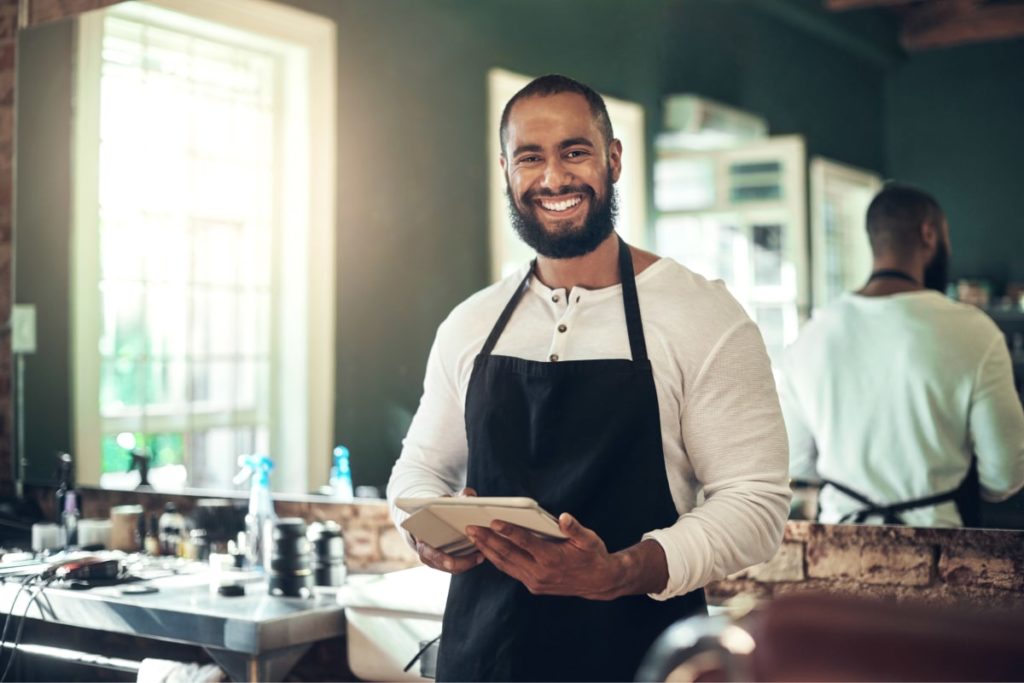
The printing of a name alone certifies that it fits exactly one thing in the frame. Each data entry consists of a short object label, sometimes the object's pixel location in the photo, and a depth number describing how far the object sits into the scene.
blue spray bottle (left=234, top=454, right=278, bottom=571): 3.03
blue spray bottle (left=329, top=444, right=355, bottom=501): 3.08
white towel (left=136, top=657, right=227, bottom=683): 2.59
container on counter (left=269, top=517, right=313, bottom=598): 2.69
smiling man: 1.86
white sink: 2.45
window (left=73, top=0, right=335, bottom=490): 3.34
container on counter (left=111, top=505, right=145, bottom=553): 3.32
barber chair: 0.77
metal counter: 2.43
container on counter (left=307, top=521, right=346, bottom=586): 2.80
